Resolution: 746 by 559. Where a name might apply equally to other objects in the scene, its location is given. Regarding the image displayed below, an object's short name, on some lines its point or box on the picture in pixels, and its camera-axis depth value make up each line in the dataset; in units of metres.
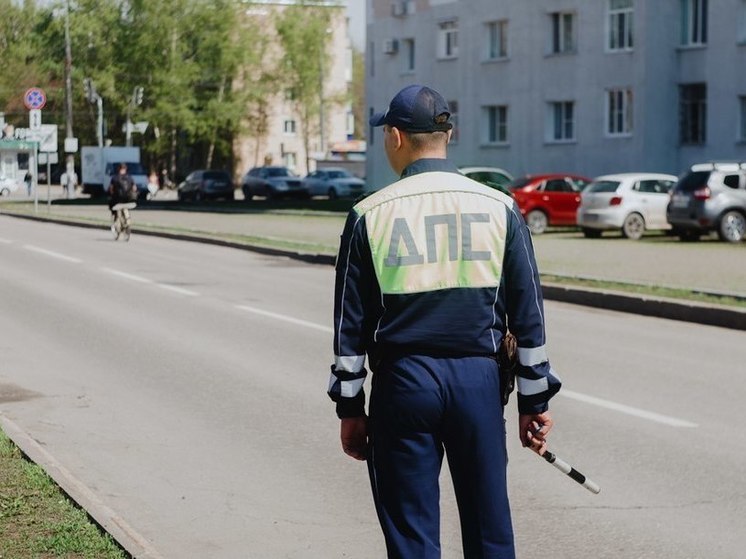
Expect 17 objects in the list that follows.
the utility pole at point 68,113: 73.75
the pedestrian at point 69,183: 76.00
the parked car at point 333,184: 69.75
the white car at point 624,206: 32.91
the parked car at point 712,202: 30.84
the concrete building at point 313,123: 98.69
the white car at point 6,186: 89.19
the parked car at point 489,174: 37.97
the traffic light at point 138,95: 81.12
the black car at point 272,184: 69.31
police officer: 4.07
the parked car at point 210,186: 69.88
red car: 36.19
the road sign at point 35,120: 45.78
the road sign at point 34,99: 43.81
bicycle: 32.88
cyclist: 32.91
